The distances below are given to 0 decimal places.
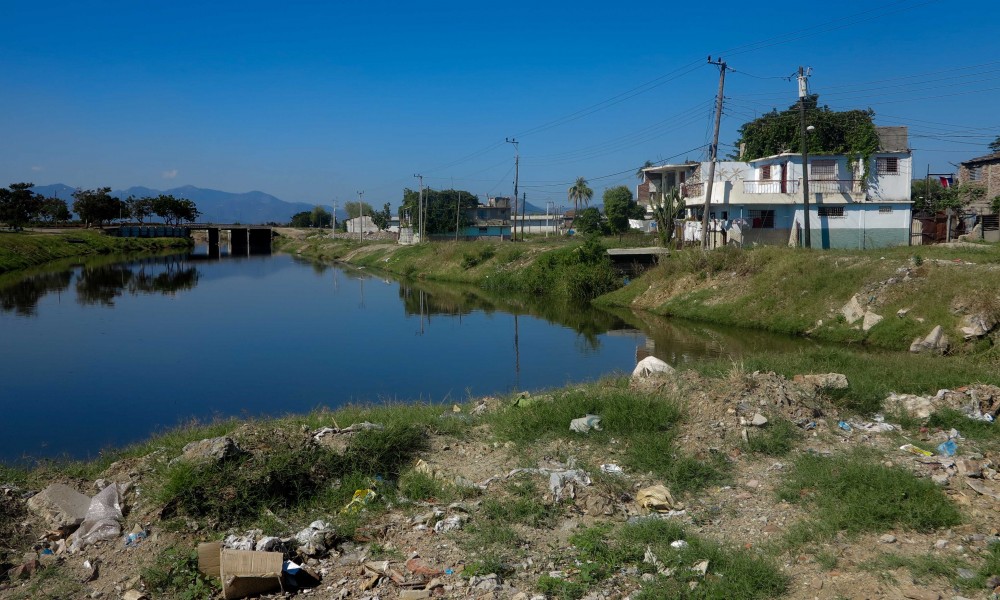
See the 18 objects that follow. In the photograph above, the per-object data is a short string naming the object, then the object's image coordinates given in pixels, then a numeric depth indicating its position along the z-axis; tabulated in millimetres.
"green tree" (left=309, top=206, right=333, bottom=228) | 166462
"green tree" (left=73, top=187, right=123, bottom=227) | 100625
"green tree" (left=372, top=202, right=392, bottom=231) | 133000
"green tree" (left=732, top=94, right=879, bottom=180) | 39500
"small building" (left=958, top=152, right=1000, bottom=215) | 40750
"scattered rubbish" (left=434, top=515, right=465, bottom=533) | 7141
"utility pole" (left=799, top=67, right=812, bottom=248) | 32375
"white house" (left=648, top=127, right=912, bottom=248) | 37625
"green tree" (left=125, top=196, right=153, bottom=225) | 123375
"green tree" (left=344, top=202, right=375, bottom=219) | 168875
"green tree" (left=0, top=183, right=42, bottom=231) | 79750
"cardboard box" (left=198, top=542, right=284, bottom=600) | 6066
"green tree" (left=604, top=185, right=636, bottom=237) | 73812
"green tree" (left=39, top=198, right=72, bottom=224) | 101256
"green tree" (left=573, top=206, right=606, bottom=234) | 75750
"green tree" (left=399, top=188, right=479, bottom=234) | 94562
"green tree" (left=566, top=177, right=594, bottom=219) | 115188
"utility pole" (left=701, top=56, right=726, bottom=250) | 33125
